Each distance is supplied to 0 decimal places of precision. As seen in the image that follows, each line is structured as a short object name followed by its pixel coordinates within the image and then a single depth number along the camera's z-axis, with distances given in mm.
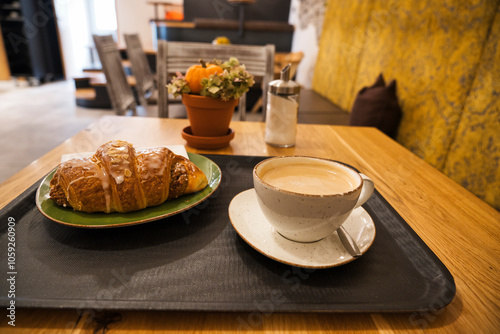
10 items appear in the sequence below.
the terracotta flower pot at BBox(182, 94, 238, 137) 930
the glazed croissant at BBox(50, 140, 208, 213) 523
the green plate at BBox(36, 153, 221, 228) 499
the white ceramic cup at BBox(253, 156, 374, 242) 429
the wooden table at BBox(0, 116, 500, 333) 381
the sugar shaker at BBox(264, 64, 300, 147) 954
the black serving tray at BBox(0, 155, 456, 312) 390
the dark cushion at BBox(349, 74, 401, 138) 2000
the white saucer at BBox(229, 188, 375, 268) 443
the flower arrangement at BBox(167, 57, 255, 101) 906
